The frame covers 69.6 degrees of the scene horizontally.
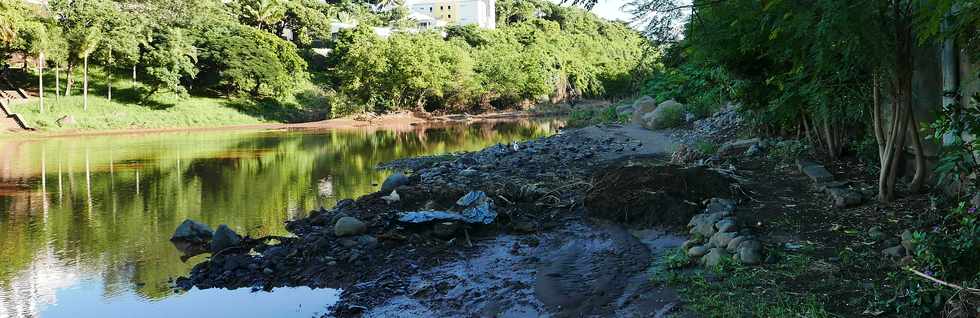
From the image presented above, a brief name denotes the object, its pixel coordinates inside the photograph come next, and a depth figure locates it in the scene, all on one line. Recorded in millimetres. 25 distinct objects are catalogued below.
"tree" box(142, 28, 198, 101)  45438
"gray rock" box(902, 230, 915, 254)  5433
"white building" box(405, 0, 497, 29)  106938
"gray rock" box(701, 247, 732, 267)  5945
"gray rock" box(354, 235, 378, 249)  8148
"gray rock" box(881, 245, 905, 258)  5566
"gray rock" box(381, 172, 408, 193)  12406
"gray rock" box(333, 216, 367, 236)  8578
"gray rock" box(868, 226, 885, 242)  6225
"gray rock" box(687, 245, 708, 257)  6316
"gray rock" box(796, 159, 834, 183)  9258
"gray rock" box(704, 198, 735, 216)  7854
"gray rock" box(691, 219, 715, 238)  6957
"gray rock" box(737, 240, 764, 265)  5891
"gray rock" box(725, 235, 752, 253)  6188
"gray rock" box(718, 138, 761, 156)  12922
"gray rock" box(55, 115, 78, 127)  37856
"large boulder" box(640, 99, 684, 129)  24906
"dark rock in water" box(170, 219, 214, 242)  9520
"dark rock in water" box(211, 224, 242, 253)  8766
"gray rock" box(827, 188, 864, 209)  7668
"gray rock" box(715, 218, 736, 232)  6613
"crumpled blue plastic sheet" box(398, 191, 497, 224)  8539
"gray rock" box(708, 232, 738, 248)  6355
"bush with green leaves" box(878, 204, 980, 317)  4301
